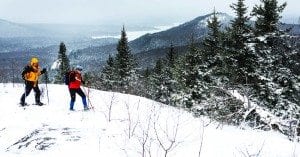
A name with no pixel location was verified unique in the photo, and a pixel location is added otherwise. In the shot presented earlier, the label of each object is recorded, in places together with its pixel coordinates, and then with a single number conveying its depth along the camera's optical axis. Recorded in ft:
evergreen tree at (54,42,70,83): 198.59
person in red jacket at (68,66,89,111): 43.38
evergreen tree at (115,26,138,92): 152.25
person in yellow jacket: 45.92
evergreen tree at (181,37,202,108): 101.50
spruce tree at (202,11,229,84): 96.94
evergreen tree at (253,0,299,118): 68.69
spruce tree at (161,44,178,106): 149.67
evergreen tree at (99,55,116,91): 154.56
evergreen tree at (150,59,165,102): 155.49
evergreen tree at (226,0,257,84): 76.38
